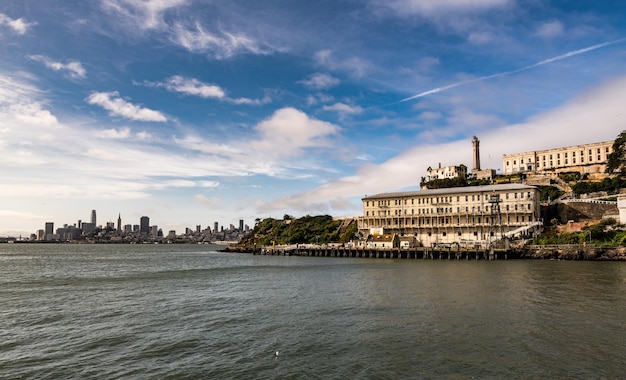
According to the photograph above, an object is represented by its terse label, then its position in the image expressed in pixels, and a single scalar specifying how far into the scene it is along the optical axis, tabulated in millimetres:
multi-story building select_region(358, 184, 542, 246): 90188
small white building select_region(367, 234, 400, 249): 96625
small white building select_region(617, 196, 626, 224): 77062
